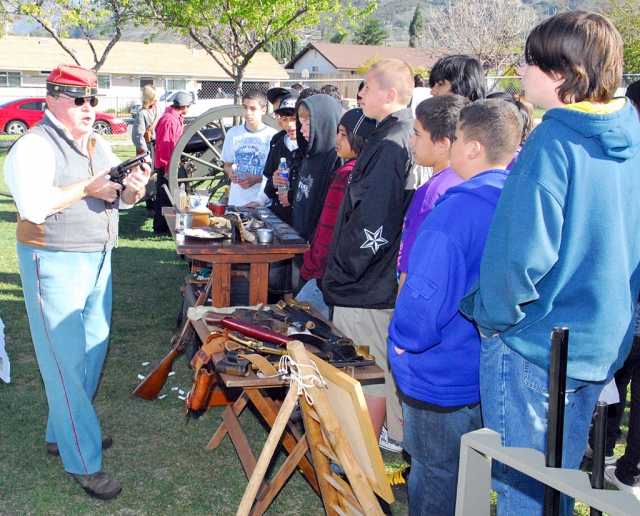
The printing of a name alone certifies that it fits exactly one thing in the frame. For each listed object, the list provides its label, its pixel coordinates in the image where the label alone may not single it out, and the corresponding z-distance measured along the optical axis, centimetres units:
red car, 2311
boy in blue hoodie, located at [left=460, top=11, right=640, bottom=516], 176
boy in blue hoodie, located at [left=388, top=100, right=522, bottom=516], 217
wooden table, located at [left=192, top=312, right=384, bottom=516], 270
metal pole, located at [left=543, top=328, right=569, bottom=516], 110
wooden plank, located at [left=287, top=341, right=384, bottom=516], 243
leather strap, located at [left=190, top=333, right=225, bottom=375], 292
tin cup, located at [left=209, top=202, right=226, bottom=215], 529
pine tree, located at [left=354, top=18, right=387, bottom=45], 7594
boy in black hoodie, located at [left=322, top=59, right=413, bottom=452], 310
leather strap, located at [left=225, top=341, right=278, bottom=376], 268
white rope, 243
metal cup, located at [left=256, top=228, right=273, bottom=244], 422
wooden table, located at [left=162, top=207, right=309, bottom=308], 400
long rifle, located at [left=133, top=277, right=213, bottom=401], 402
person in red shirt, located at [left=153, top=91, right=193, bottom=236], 841
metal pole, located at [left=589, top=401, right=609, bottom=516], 108
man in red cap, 285
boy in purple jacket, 274
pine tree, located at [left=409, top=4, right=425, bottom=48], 7436
